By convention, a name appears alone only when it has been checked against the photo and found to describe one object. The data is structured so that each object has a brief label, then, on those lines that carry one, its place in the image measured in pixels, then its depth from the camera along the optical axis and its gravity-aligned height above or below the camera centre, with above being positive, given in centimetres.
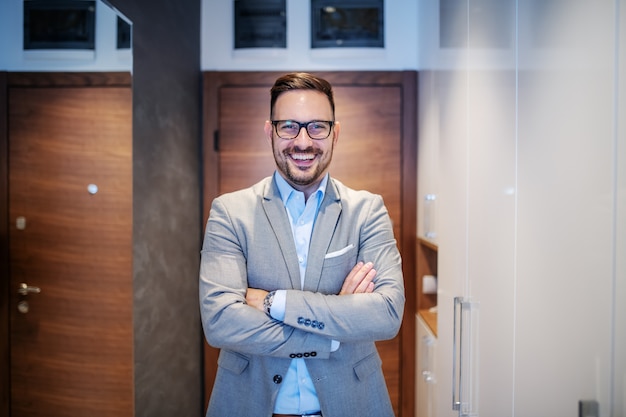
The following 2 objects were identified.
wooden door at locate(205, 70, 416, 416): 262 +37
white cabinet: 83 -2
